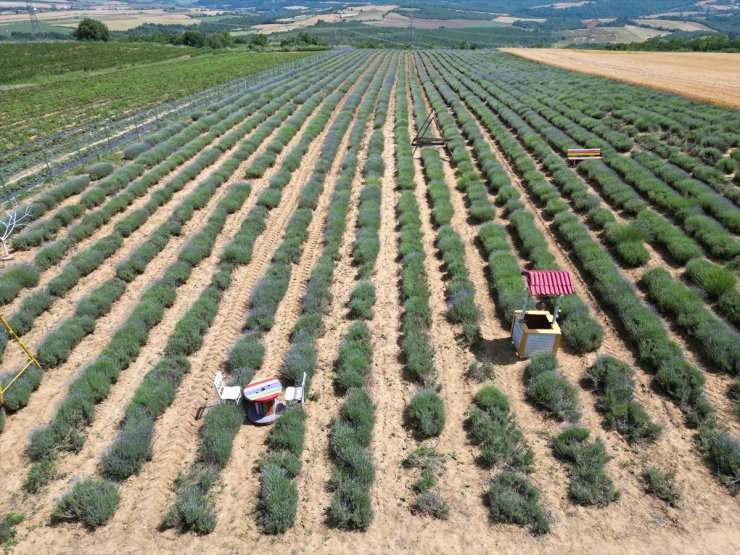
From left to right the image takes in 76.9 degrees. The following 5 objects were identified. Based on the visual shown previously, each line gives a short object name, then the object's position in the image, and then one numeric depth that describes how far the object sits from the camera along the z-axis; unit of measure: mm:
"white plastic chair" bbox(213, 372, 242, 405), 7629
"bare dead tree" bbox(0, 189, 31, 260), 12688
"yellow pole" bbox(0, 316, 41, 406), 7697
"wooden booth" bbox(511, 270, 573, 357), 8492
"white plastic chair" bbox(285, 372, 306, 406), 7805
